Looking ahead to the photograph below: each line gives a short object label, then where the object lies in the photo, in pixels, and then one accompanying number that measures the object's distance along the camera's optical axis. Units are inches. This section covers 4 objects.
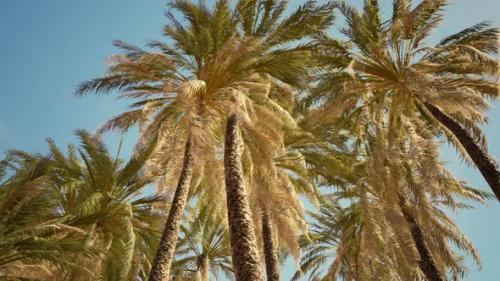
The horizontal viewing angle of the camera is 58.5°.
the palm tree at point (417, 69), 436.5
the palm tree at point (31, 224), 349.4
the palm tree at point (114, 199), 561.0
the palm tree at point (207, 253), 715.4
